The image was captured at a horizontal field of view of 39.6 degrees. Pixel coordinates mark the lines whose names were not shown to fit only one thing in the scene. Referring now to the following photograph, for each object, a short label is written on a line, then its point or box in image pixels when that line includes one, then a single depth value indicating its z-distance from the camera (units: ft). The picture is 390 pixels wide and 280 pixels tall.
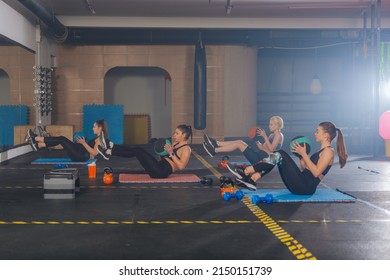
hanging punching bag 56.18
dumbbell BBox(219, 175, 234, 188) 25.14
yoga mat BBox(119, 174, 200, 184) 29.81
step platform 24.56
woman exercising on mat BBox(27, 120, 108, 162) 31.68
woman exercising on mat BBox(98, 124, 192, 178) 28.73
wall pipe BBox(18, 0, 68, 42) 39.12
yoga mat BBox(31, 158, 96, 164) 38.99
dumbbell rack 50.19
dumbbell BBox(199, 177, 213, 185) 29.19
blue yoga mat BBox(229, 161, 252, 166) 39.35
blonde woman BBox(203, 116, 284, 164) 31.48
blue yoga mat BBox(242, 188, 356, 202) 24.21
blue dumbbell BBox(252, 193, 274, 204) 23.50
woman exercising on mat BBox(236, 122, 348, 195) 23.47
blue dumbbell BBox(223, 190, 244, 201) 24.43
